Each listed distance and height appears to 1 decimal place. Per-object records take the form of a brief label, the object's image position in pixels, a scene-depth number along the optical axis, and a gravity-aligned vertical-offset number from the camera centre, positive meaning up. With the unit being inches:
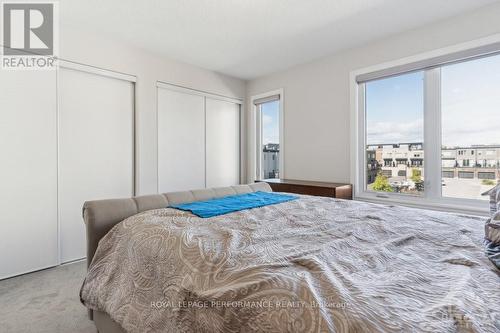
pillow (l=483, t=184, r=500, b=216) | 50.9 -6.9
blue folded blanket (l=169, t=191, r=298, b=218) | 62.0 -10.2
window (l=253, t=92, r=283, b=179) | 160.5 +20.6
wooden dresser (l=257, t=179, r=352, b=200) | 112.9 -10.2
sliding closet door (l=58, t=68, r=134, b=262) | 105.2 +10.0
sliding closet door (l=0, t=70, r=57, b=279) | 89.6 -1.3
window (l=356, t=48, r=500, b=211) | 94.7 +14.4
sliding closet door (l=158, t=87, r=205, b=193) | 135.8 +15.1
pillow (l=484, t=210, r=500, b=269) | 34.0 -10.9
